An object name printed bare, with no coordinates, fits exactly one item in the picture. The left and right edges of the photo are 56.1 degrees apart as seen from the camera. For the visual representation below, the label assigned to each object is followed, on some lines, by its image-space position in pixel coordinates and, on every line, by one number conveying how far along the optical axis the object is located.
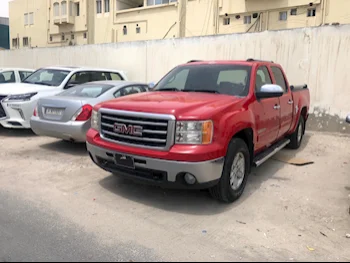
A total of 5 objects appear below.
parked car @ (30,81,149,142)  6.03
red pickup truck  3.62
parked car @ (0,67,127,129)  7.51
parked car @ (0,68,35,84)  10.01
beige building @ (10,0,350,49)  20.00
